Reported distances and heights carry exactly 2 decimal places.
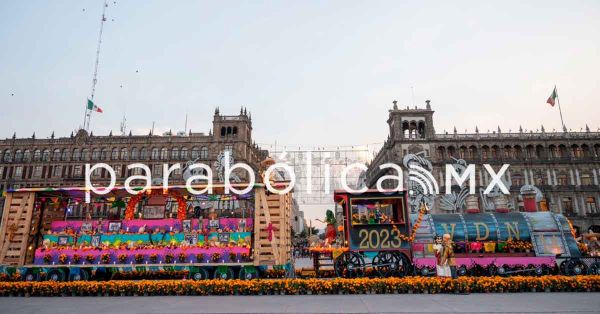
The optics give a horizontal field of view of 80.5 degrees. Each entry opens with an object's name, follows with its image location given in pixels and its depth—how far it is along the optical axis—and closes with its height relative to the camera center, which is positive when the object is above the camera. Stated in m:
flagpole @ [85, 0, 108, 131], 56.06 +23.47
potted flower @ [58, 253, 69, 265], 13.59 -0.82
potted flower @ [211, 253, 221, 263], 13.21 -0.76
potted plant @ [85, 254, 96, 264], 13.65 -0.83
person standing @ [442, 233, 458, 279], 11.73 -0.74
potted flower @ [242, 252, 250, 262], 13.19 -0.77
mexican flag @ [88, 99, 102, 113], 47.62 +17.43
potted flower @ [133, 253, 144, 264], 13.59 -0.80
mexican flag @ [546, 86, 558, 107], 44.84 +16.82
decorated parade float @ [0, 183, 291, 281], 13.24 -0.18
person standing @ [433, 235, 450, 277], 11.84 -0.93
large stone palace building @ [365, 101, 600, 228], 50.44 +11.53
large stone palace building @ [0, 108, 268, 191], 53.88 +12.83
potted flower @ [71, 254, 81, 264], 13.62 -0.82
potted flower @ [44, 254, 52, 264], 13.65 -0.82
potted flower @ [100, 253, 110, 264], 13.63 -0.83
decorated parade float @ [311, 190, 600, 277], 13.95 -0.37
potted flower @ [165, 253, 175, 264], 13.51 -0.80
